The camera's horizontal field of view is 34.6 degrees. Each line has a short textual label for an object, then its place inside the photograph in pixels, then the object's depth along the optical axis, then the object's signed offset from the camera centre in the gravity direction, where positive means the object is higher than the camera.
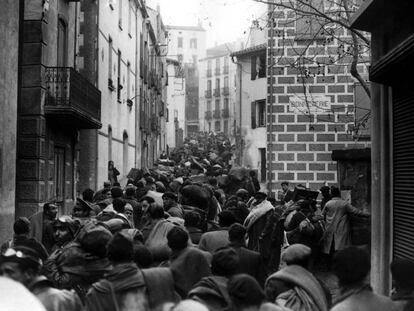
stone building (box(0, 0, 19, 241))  13.10 +1.19
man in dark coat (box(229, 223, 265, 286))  6.79 -0.87
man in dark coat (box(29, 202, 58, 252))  8.87 -0.75
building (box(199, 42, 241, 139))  80.38 +9.76
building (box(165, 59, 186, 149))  66.06 +7.26
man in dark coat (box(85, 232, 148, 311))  4.94 -0.87
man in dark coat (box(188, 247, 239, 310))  4.79 -0.84
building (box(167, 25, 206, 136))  89.81 +15.99
